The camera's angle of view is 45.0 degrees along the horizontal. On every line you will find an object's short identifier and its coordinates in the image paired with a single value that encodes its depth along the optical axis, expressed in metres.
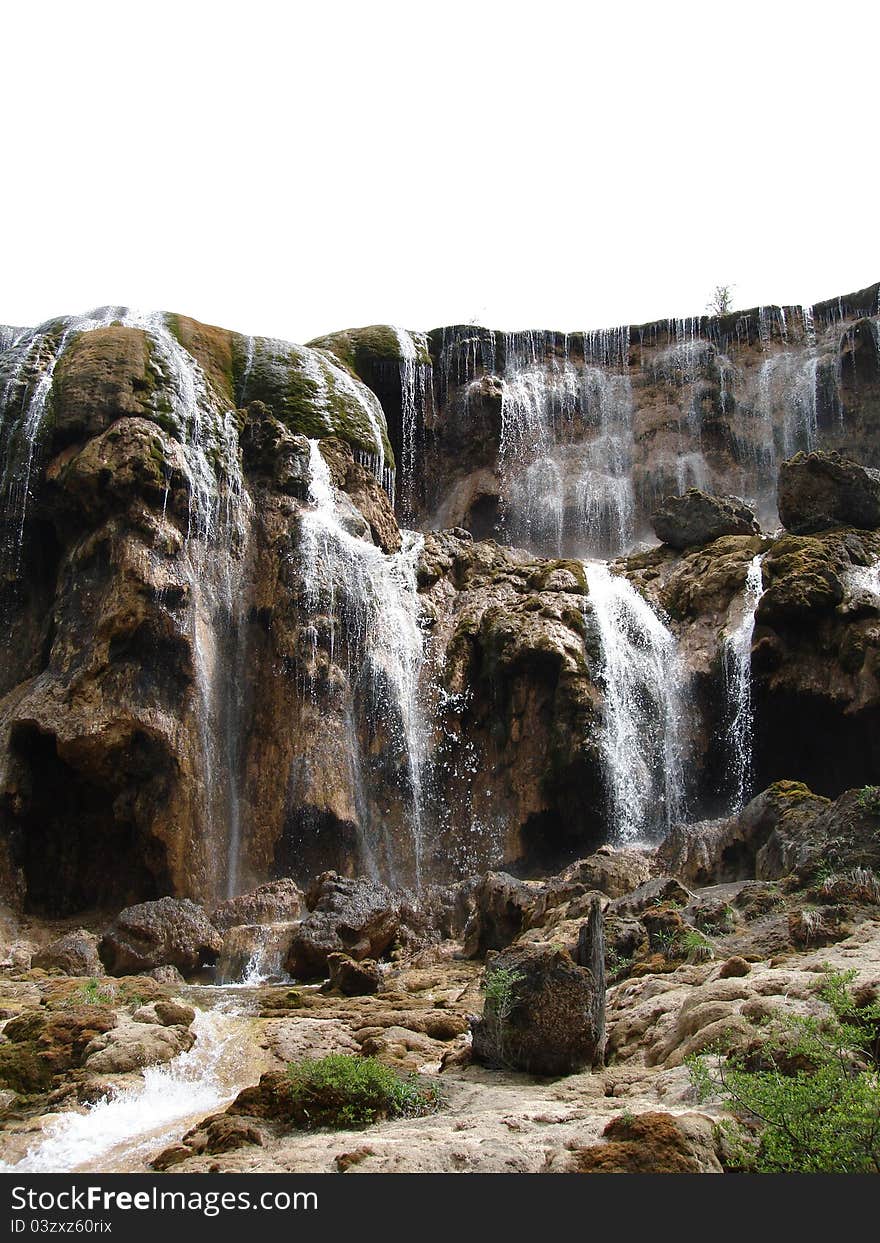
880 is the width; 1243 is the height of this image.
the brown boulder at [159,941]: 17.30
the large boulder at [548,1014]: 9.05
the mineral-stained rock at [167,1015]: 12.03
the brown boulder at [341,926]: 16.92
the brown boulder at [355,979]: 14.82
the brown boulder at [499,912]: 17.25
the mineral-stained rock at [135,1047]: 10.22
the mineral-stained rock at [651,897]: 15.30
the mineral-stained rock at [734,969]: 10.50
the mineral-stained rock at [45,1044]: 10.02
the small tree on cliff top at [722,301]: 47.64
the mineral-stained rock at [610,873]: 17.86
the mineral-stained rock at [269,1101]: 8.12
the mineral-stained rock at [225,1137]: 7.52
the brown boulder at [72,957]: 16.92
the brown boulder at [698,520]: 29.73
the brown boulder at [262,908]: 19.47
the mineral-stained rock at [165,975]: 16.33
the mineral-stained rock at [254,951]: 17.66
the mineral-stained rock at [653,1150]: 5.78
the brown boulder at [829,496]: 27.09
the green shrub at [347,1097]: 7.98
